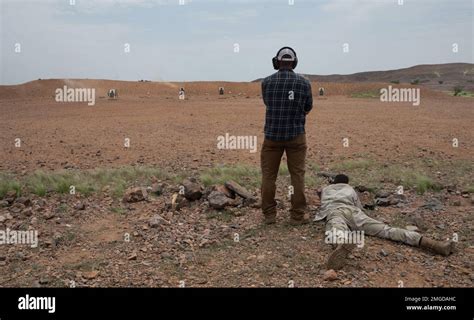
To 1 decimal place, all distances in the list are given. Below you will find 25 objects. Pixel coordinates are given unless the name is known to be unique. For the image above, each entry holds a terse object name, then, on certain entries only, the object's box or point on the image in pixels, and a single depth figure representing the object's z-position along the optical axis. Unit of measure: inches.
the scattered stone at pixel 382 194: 247.7
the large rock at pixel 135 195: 243.6
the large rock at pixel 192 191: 240.4
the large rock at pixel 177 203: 231.5
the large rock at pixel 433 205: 233.0
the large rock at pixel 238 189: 239.3
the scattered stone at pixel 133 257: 180.9
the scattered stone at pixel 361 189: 254.4
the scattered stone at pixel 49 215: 224.6
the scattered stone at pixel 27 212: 228.8
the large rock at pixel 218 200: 229.6
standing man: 195.8
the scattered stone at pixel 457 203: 236.9
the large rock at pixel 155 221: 210.2
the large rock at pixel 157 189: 255.0
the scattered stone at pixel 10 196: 246.1
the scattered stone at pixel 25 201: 240.1
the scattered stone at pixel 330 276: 160.9
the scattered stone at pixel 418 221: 208.7
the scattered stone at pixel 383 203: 238.7
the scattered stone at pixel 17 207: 233.3
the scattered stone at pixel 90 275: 167.6
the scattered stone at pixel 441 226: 209.3
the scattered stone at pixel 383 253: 179.9
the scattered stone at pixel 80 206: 234.5
